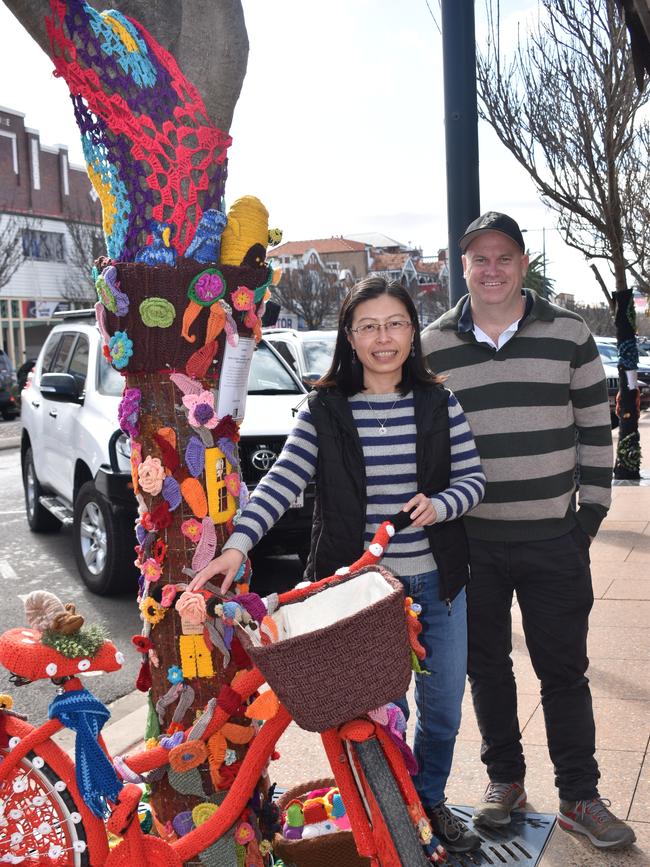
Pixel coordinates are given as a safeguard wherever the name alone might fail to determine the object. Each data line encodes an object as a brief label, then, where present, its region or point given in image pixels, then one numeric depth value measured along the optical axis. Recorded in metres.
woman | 2.83
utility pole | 4.58
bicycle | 2.19
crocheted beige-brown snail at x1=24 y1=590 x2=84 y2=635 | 2.29
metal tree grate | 3.07
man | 3.31
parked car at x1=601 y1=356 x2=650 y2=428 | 18.33
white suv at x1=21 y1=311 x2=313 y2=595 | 6.47
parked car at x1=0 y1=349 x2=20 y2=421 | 22.95
